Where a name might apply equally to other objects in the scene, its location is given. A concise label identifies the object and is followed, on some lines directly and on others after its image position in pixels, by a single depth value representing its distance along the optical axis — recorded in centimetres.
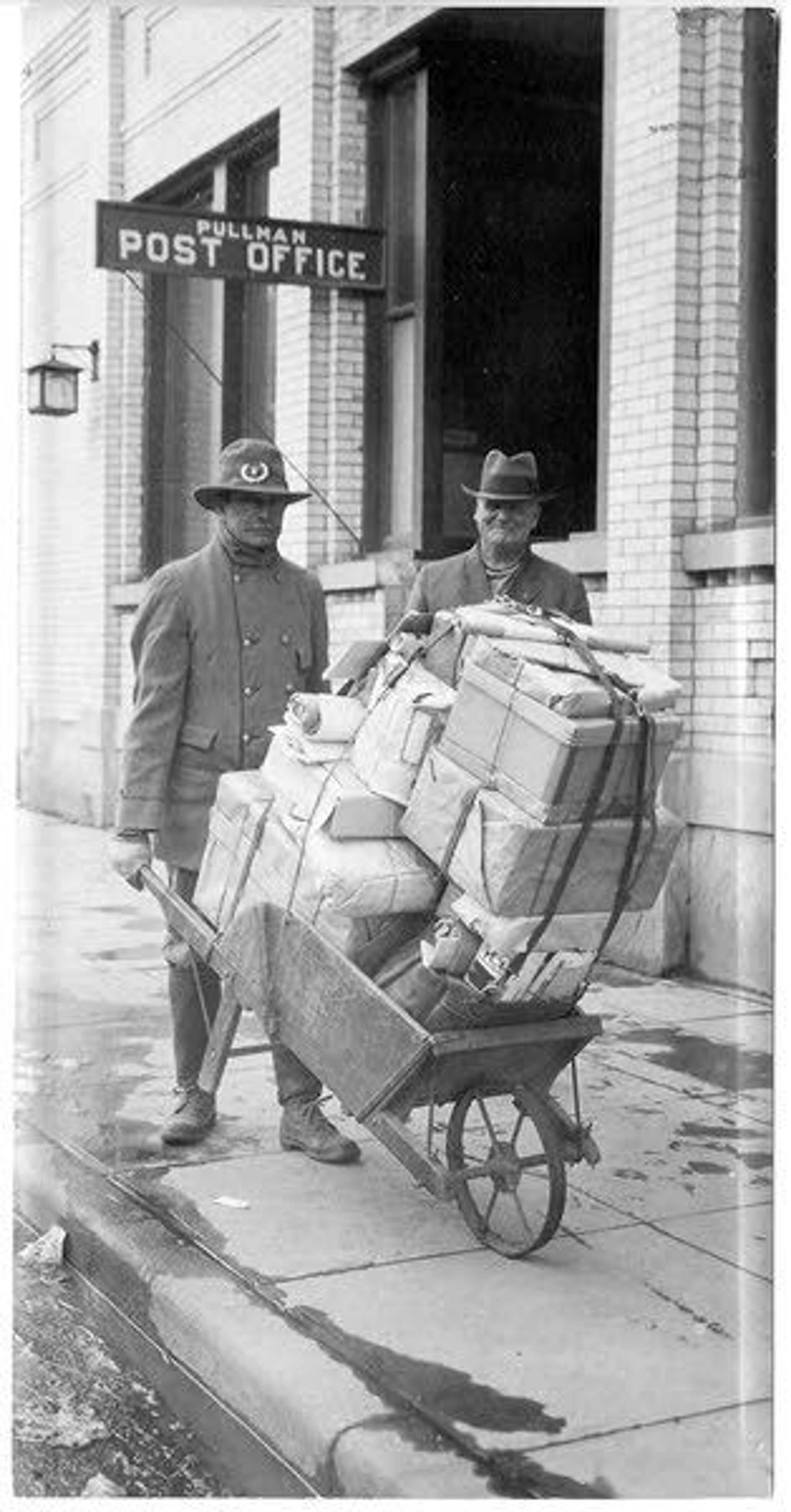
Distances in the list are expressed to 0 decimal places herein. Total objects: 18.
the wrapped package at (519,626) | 385
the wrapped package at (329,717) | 423
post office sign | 805
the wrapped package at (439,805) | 376
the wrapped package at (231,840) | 440
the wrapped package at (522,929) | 369
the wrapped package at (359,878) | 398
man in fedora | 560
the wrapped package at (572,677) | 357
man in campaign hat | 501
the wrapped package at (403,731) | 395
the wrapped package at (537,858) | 360
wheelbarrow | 397
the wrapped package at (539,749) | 354
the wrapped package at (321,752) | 421
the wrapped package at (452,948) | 383
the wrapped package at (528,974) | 377
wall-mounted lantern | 1033
